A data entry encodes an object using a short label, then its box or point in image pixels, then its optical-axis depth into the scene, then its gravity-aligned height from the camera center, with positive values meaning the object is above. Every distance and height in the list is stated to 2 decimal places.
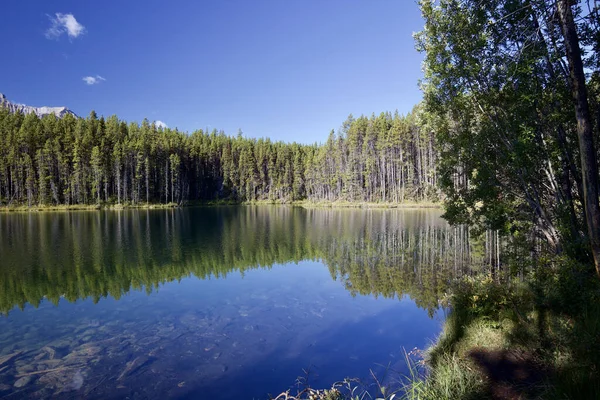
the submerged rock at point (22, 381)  7.41 -3.83
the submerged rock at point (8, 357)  8.45 -3.77
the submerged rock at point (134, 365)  7.96 -3.93
